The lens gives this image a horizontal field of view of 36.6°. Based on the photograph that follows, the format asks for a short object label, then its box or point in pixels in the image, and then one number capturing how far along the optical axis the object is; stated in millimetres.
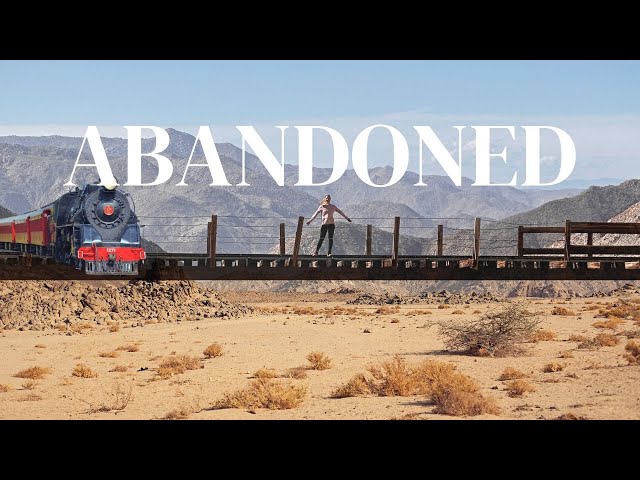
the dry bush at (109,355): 38175
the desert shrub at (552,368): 30770
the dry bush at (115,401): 25016
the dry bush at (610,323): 46984
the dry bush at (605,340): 37719
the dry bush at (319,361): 33750
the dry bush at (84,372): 32531
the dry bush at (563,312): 58062
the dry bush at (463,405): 22578
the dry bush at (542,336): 40938
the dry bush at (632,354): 32094
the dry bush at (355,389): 26344
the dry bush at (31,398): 27414
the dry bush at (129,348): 40406
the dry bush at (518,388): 25891
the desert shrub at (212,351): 38469
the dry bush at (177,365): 32469
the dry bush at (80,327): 47750
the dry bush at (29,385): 29703
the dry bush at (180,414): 22986
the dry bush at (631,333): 41516
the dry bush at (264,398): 24422
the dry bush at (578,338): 40319
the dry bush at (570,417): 21562
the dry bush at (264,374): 30684
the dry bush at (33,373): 32312
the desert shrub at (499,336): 35625
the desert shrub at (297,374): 31172
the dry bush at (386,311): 65562
